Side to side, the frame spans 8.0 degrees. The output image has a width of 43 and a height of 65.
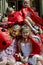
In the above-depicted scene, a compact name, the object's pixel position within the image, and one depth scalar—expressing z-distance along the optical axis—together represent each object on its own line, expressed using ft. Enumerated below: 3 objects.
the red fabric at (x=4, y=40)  10.84
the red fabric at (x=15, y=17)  13.86
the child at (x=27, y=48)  10.78
